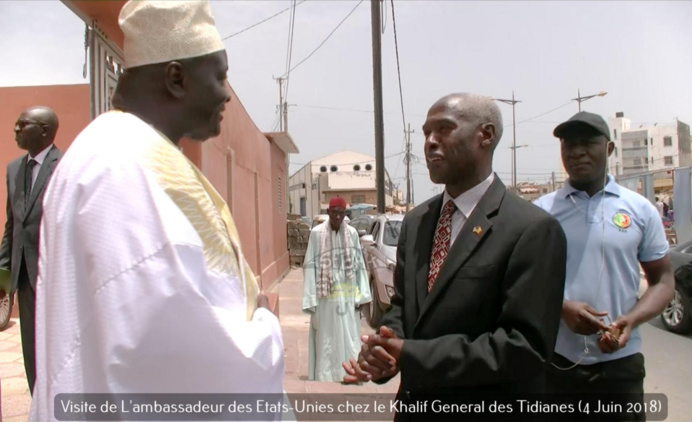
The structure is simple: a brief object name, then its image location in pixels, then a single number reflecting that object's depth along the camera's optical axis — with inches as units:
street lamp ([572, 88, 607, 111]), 701.3
